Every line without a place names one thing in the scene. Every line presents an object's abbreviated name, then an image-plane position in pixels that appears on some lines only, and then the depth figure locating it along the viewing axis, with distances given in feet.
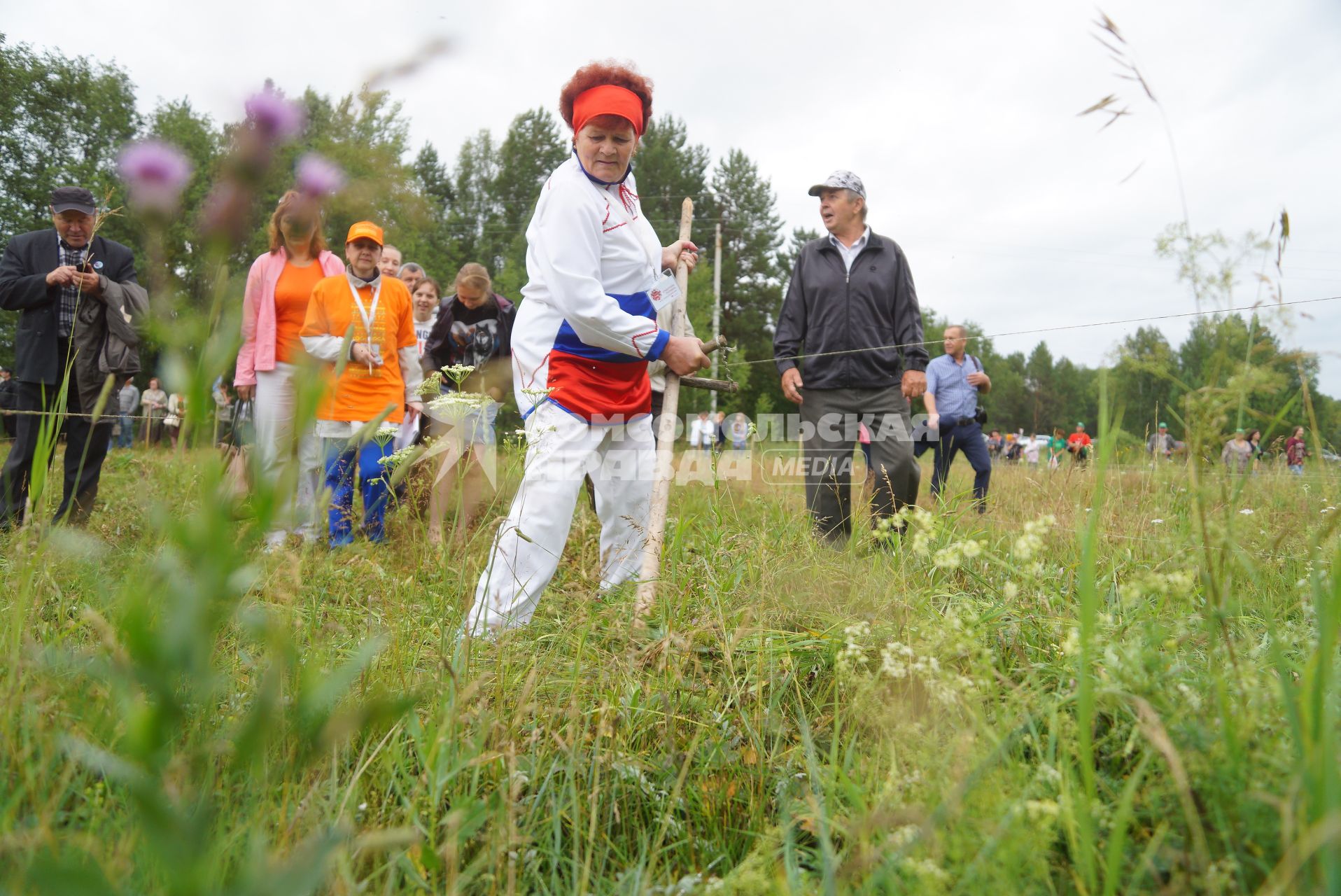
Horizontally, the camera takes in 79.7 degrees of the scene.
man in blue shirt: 19.80
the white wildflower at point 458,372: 6.12
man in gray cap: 13.08
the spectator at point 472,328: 16.61
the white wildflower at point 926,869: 3.17
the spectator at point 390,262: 17.69
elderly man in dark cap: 12.54
